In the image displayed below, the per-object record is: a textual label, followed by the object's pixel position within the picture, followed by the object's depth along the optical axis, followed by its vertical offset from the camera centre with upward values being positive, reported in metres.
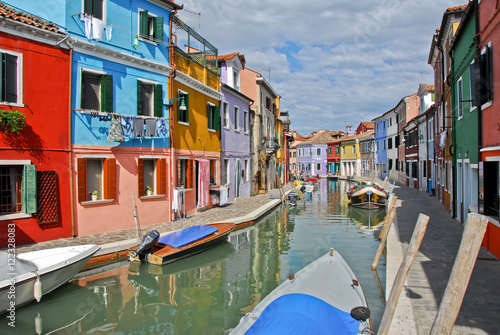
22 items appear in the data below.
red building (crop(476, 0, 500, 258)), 9.01 +1.32
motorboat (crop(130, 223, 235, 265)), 10.46 -2.28
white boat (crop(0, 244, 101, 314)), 7.25 -2.17
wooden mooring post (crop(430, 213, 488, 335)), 3.70 -1.10
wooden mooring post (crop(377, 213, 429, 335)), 4.84 -1.44
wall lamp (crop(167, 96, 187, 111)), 15.18 +2.73
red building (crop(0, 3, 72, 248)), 10.42 +1.12
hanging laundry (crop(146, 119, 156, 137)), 14.06 +1.57
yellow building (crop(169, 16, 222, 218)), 15.94 +2.16
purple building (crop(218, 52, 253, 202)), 22.38 +2.41
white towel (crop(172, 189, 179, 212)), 15.27 -1.34
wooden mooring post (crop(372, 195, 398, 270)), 10.50 -1.92
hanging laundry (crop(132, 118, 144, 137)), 13.58 +1.53
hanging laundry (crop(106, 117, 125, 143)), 12.63 +1.29
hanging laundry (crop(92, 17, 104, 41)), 12.25 +4.66
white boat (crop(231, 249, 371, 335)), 5.11 -2.17
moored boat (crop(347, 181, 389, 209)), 23.02 -1.85
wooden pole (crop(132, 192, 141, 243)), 11.29 -2.04
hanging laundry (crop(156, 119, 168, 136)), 14.45 +1.63
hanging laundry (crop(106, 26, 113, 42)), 12.85 +4.72
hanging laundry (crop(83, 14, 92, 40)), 12.10 +4.73
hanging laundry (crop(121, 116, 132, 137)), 13.15 +1.53
